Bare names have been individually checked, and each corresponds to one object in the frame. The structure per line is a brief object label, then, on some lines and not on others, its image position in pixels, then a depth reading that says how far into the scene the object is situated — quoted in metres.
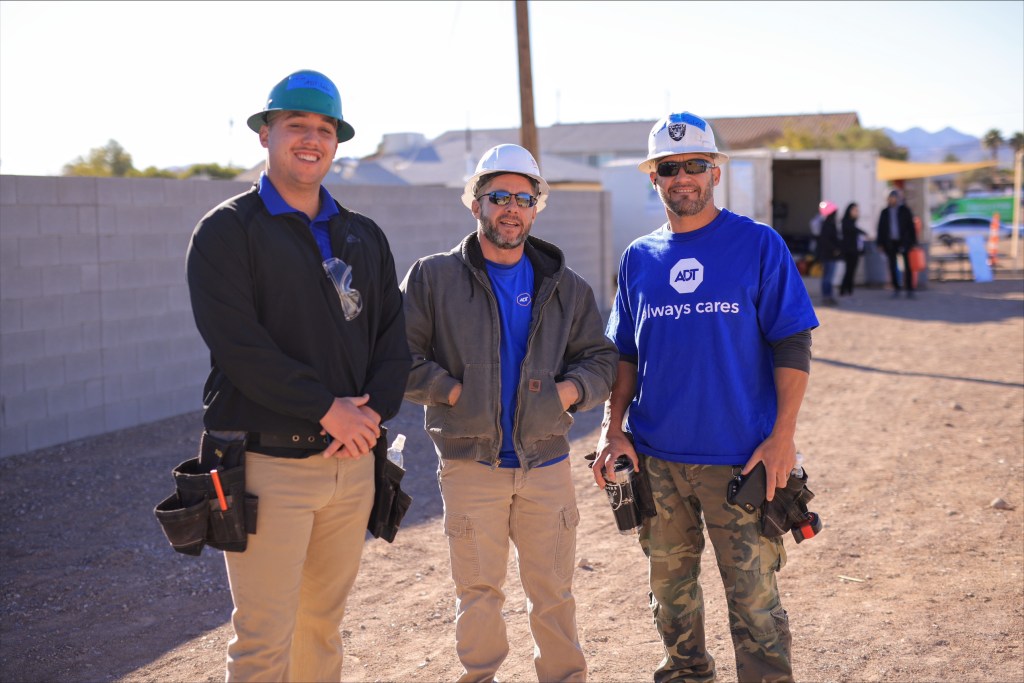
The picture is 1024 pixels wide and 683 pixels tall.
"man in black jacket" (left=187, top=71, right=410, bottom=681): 2.73
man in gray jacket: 3.41
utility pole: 12.50
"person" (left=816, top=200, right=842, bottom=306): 18.95
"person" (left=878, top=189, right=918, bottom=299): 19.30
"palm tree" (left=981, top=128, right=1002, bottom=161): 102.19
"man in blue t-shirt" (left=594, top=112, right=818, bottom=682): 3.39
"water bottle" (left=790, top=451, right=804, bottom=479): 3.48
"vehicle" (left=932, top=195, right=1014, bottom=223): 43.31
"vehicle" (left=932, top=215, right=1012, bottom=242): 35.97
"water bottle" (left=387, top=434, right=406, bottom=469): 3.39
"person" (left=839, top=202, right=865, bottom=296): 19.58
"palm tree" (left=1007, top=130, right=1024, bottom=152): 91.11
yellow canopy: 27.36
